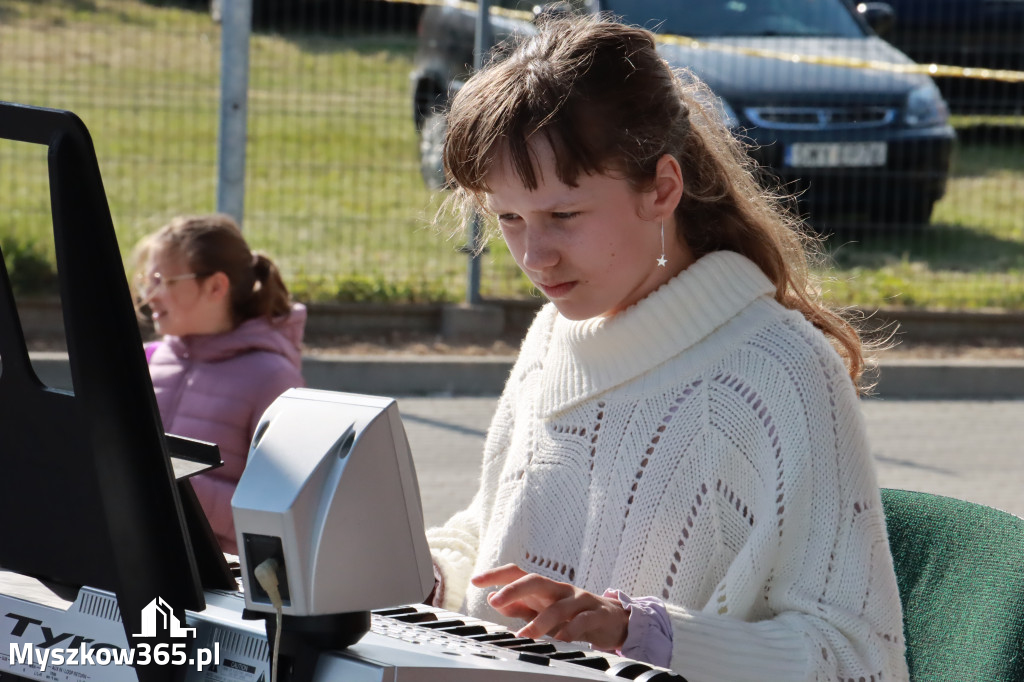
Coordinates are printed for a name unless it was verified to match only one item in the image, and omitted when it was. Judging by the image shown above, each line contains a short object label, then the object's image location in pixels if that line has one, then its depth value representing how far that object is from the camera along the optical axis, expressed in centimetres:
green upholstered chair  352
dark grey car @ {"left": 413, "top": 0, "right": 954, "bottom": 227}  1454
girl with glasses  655
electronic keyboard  199
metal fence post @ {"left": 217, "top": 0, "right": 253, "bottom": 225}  1123
